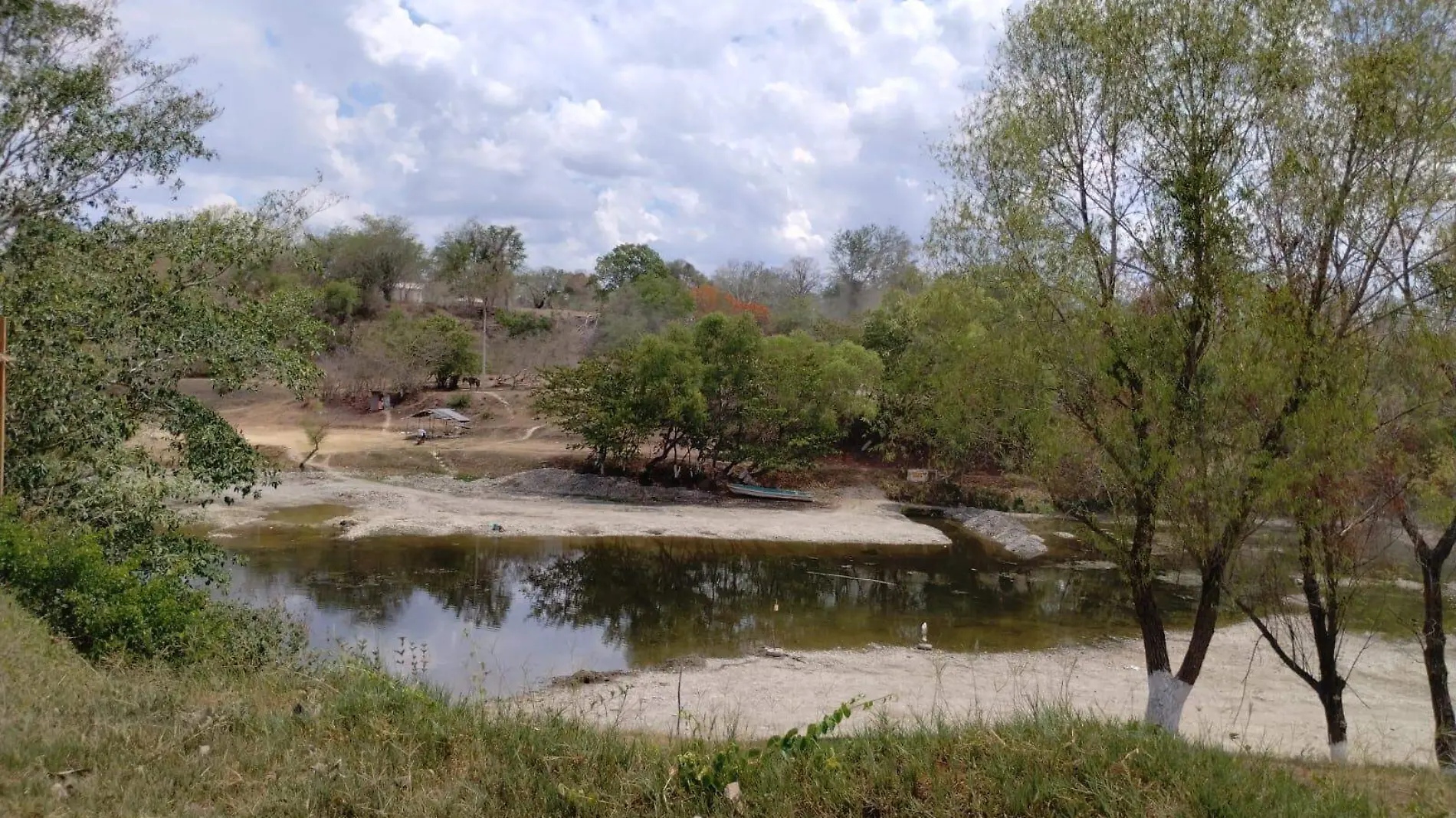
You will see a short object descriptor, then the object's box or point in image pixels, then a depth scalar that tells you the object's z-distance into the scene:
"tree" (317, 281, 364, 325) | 52.78
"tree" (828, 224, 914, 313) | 69.06
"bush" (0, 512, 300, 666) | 6.60
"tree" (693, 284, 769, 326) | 57.24
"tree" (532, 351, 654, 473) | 31.11
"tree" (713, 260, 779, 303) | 72.62
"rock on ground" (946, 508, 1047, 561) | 25.80
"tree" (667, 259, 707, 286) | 75.44
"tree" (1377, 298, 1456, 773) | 7.59
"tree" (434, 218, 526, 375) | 60.06
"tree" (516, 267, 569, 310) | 65.50
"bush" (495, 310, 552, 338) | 54.09
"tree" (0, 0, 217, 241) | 9.26
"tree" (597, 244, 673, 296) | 62.34
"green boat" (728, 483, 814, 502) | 32.22
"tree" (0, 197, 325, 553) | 8.70
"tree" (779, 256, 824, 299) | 72.69
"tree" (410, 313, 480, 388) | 44.38
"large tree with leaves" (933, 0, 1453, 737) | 7.45
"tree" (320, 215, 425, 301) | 59.72
